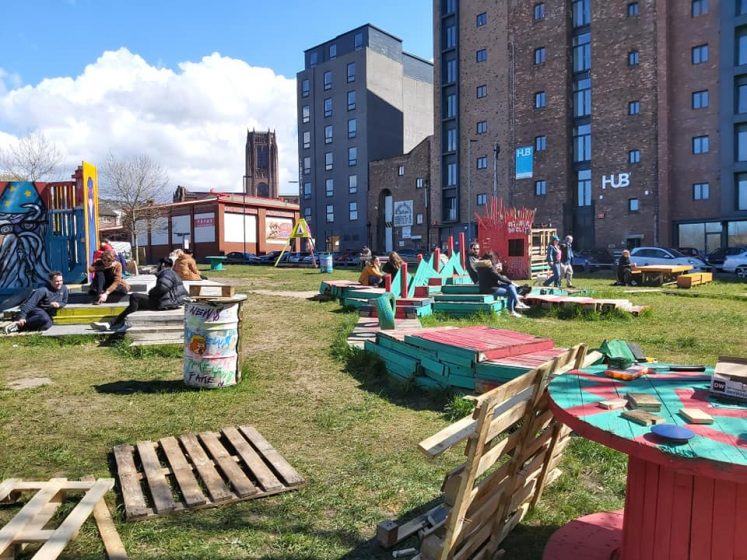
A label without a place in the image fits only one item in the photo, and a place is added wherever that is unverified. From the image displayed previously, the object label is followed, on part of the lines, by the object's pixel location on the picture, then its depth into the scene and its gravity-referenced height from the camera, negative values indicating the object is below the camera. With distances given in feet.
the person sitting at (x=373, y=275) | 50.29 -1.31
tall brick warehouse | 117.60 +33.71
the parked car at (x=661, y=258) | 87.66 -0.09
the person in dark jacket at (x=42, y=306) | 33.96 -2.63
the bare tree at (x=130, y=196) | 133.28 +16.34
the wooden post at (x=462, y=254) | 65.35 +0.65
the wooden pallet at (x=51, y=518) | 10.28 -5.11
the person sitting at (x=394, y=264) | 44.80 -0.30
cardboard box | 9.39 -2.12
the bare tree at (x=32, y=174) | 99.86 +16.20
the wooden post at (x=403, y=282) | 43.01 -1.69
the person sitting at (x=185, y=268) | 49.01 -0.47
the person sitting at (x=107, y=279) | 37.24 -1.05
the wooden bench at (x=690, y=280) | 63.36 -2.63
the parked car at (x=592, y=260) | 108.78 -0.46
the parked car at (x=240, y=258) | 148.87 +1.09
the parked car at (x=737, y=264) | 84.69 -1.17
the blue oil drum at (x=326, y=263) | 98.73 -0.35
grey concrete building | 199.21 +52.18
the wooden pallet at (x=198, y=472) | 12.73 -5.31
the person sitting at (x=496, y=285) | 41.78 -1.95
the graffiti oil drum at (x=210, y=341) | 21.91 -3.10
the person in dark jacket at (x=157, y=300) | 33.91 -2.25
